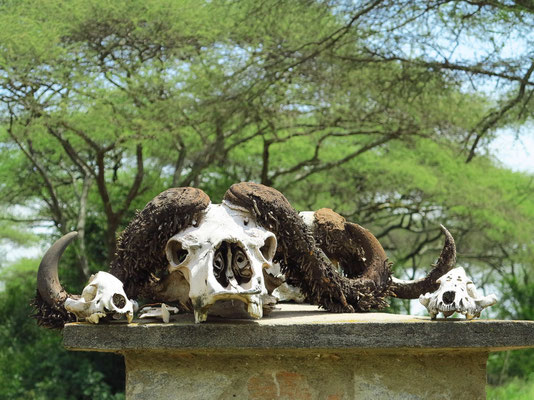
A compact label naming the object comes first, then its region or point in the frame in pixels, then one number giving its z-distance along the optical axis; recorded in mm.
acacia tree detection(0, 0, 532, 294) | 10320
